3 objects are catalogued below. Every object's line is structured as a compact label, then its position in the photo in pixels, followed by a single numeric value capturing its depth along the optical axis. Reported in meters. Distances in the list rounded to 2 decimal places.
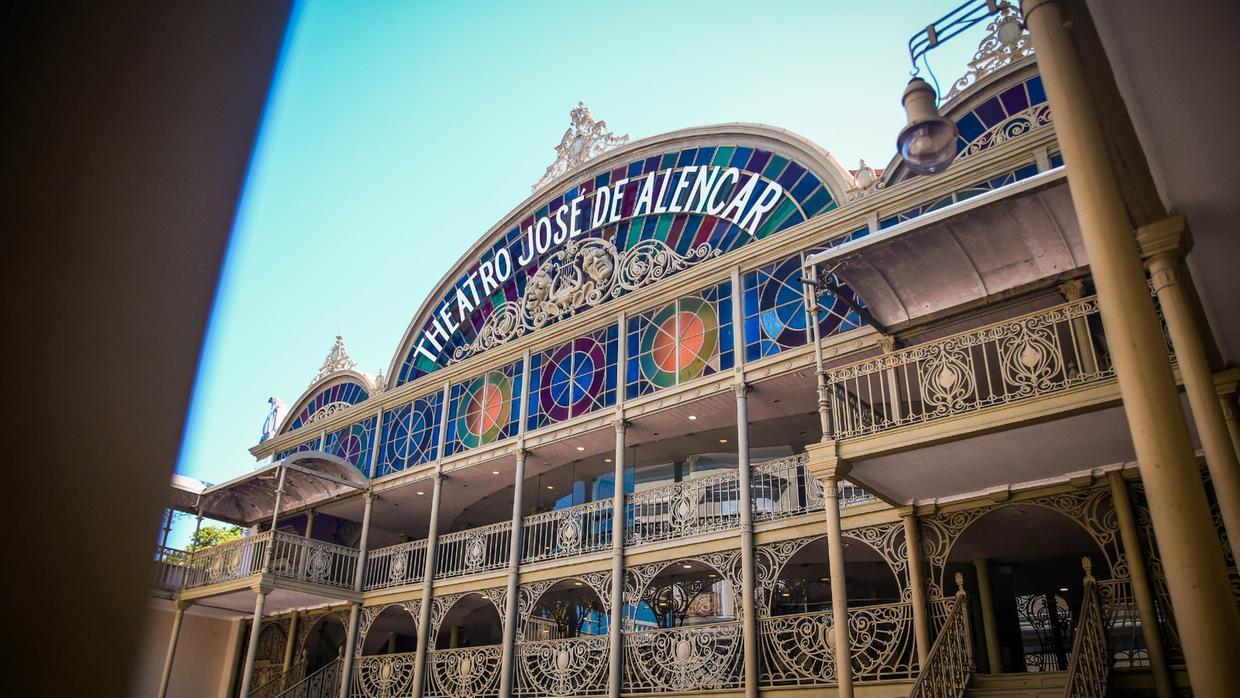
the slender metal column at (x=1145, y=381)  3.97
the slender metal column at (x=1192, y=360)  6.33
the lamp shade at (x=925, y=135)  6.45
